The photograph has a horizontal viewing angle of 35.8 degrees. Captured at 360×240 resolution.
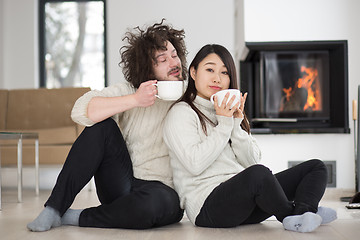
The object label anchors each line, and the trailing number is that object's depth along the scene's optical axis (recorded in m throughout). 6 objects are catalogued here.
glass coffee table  3.30
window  6.82
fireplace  4.11
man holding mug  2.06
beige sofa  5.00
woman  1.95
